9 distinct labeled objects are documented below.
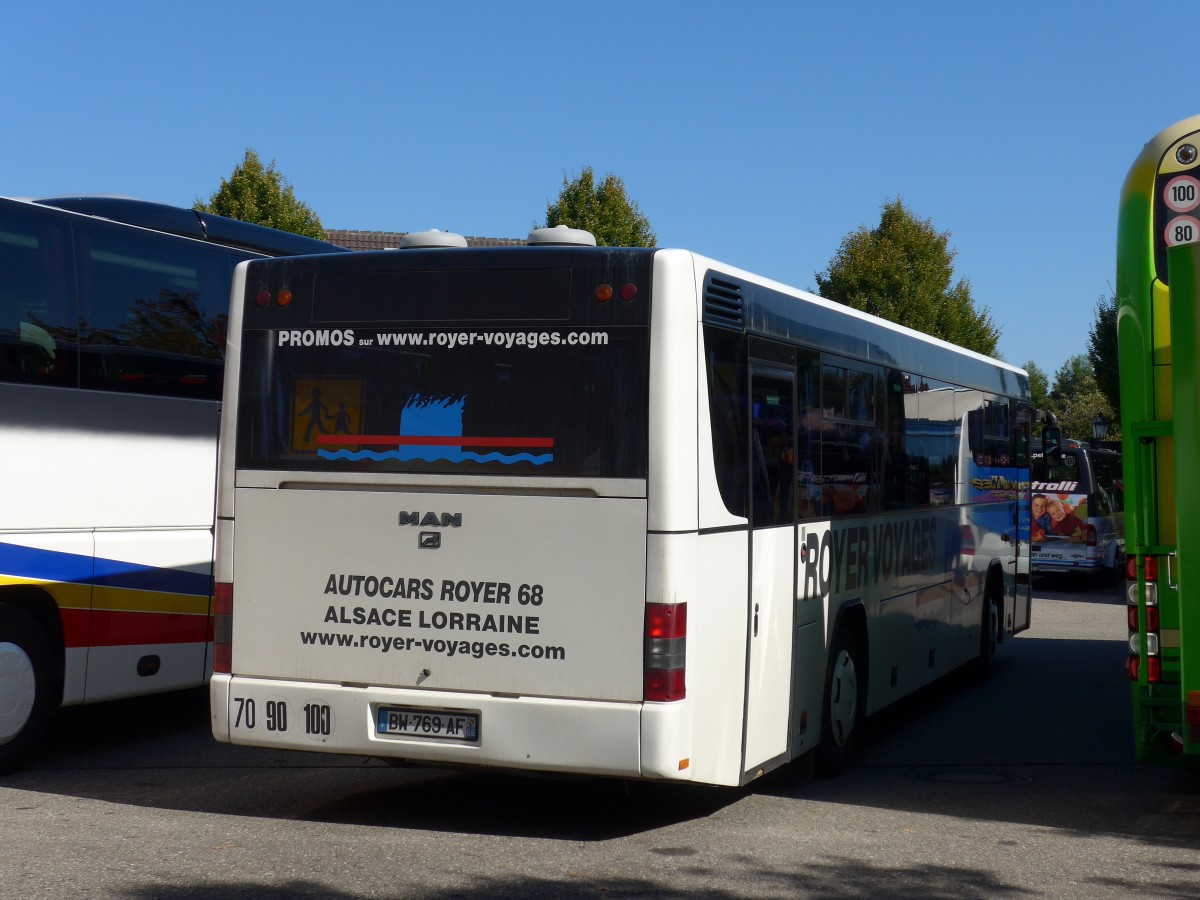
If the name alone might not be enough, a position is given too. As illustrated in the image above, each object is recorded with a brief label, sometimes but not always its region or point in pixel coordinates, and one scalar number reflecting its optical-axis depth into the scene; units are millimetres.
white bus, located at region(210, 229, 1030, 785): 7082
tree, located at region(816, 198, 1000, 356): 46594
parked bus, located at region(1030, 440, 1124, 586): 26609
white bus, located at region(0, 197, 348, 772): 9273
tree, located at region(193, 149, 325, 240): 33500
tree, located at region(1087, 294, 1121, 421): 41594
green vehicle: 7602
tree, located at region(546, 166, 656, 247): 38781
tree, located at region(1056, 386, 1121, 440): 80125
